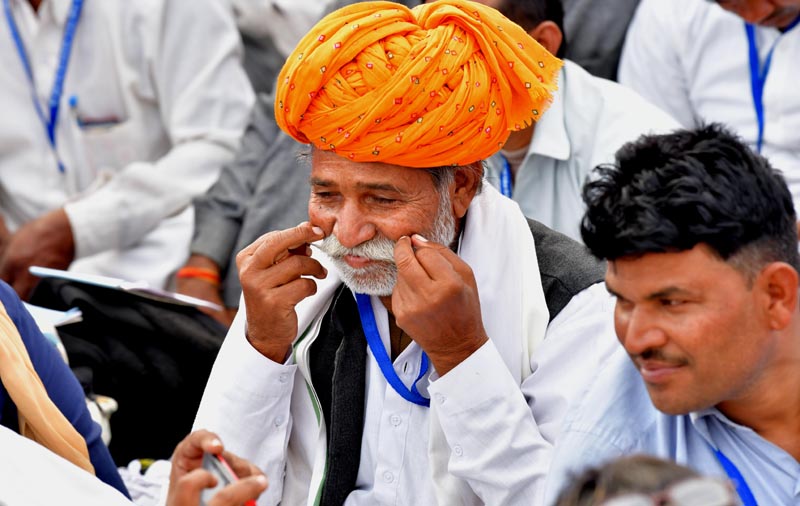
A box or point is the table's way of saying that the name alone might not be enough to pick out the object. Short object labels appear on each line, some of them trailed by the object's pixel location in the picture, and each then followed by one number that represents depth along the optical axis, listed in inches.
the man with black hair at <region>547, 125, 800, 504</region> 182.7
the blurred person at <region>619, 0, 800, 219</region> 372.8
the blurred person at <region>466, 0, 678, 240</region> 327.6
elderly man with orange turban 226.1
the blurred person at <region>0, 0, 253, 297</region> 407.5
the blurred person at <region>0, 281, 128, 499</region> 235.5
